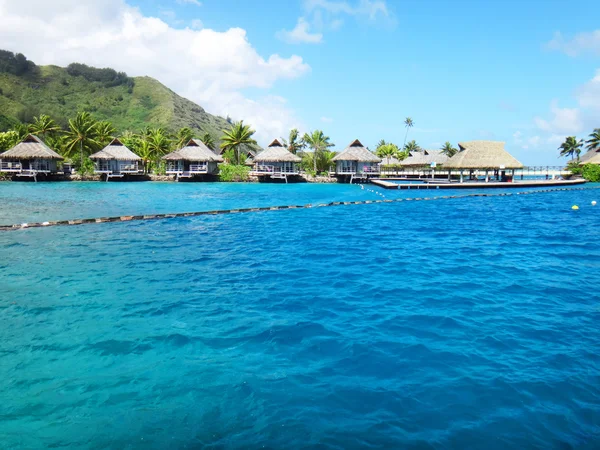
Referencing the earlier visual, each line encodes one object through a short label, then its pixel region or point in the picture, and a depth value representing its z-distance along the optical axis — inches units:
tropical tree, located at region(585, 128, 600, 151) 2438.4
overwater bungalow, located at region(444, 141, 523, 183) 1881.4
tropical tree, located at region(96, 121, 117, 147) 2375.7
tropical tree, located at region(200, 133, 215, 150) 2837.1
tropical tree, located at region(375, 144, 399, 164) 2837.1
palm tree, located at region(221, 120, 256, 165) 2497.5
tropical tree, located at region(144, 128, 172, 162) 2383.1
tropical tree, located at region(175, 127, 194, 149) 2647.6
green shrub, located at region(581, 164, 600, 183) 2145.7
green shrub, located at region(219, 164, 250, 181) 2301.9
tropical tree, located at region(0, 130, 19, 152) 2272.4
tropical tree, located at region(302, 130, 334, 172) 2583.7
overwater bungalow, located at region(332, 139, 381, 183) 2226.9
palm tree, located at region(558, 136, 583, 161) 3292.3
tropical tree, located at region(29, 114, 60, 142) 2389.1
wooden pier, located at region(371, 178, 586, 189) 1746.1
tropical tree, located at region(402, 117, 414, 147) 3870.6
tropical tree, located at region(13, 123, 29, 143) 2368.1
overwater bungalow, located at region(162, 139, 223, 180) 2228.1
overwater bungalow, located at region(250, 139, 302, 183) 2257.6
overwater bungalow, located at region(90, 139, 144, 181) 2162.9
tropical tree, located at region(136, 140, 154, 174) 2370.8
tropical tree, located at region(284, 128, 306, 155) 2706.7
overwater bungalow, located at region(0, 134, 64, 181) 2046.0
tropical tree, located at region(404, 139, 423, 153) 3555.6
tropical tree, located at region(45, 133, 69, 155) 2376.7
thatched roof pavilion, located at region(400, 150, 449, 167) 2527.1
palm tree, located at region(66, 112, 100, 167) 2233.0
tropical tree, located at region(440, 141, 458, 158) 2791.8
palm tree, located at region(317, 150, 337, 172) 2578.7
